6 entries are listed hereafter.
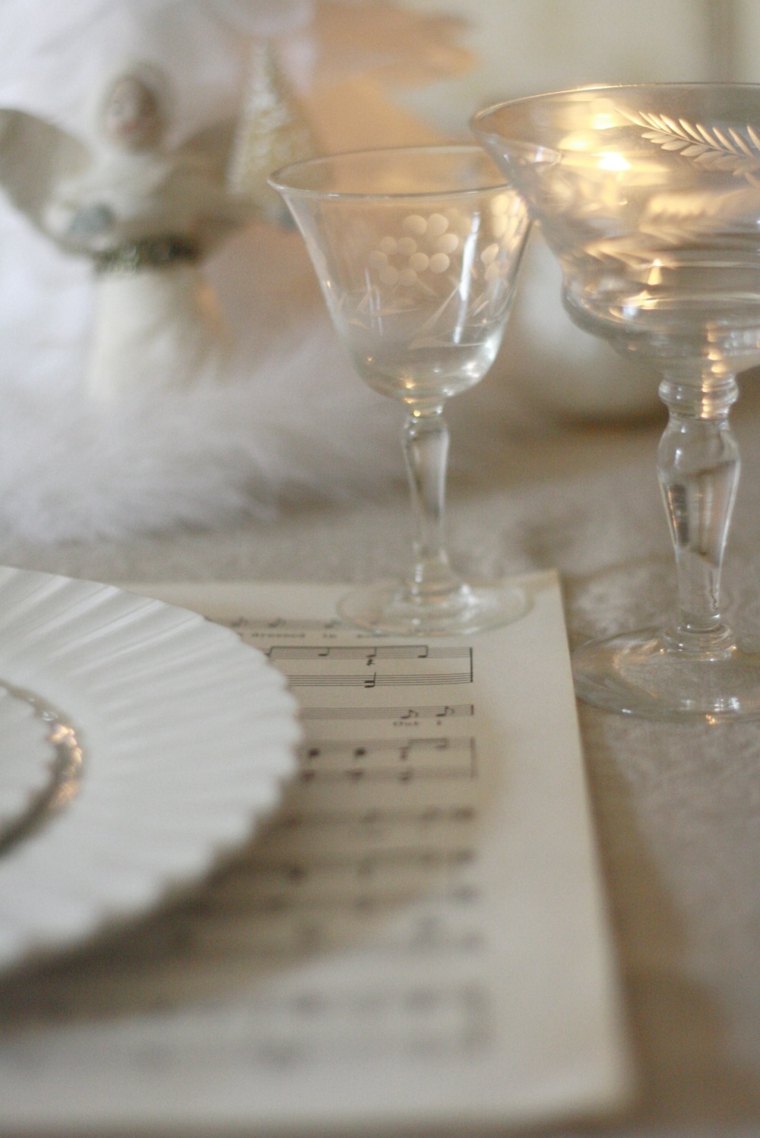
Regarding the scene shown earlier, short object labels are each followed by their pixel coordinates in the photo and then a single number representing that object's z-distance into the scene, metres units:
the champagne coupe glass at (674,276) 0.40
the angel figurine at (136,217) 0.79
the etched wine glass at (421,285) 0.49
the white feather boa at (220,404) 0.70
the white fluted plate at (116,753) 0.28
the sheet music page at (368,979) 0.24
